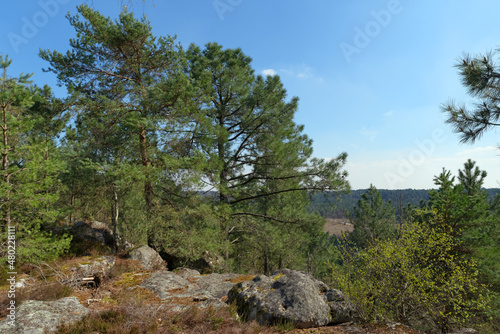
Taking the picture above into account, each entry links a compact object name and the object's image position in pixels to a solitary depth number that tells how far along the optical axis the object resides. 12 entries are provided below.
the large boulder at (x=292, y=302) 5.20
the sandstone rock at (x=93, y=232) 10.91
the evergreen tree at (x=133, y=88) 8.91
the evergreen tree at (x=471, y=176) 18.88
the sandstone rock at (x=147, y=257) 9.02
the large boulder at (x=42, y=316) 3.90
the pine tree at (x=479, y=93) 8.18
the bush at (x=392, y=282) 5.96
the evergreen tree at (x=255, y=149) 11.95
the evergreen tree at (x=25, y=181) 6.28
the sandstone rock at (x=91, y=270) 6.64
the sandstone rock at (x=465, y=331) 5.69
